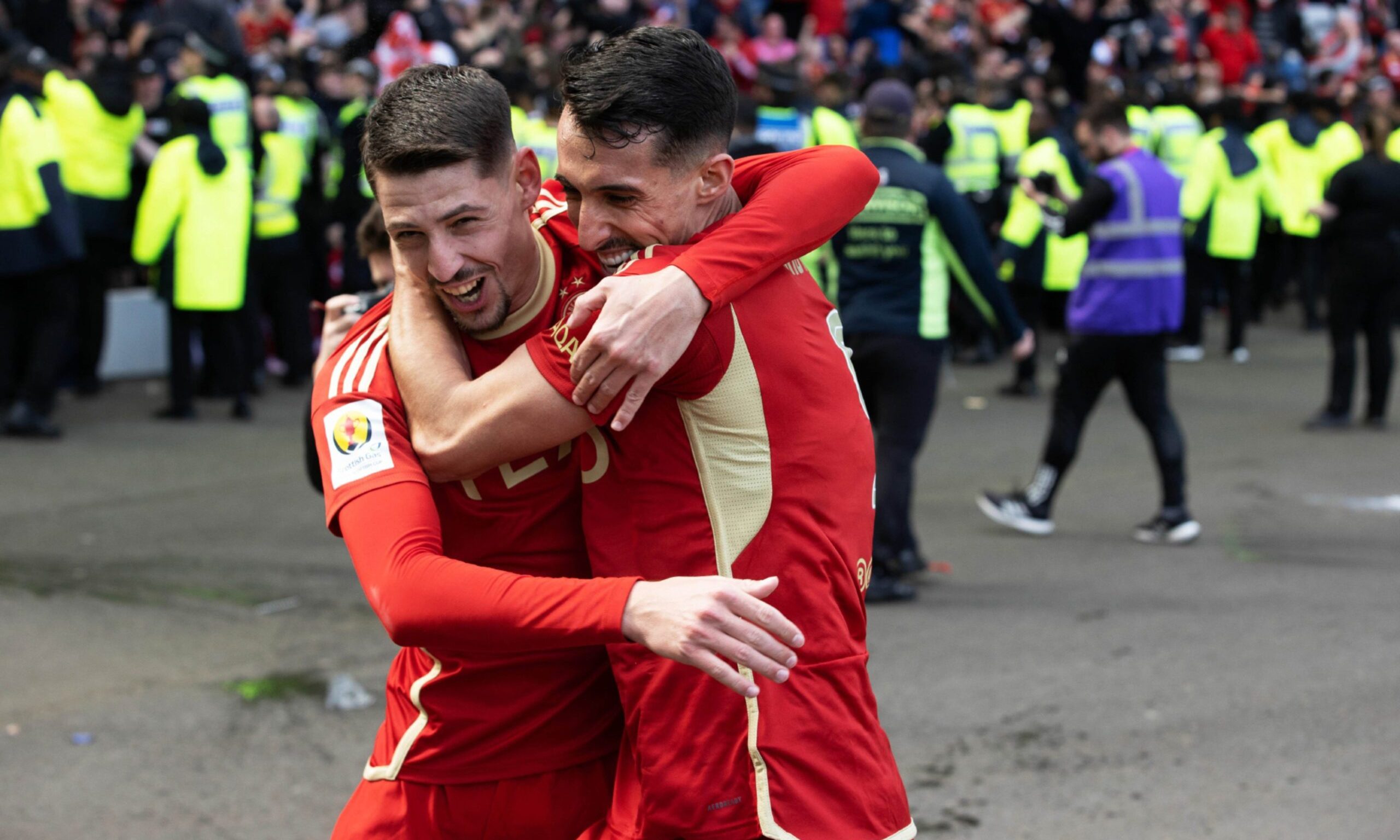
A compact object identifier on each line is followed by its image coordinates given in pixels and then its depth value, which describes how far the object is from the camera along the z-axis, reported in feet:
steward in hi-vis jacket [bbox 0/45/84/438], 30.19
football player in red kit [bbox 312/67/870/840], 7.22
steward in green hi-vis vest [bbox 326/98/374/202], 27.84
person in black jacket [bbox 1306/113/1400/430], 33.27
